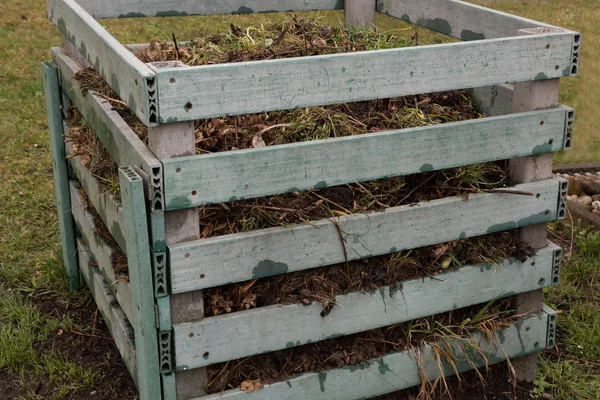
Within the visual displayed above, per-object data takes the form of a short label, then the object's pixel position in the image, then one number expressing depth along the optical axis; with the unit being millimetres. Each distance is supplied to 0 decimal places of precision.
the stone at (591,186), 5805
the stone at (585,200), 5612
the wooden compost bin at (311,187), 2617
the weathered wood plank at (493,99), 3521
